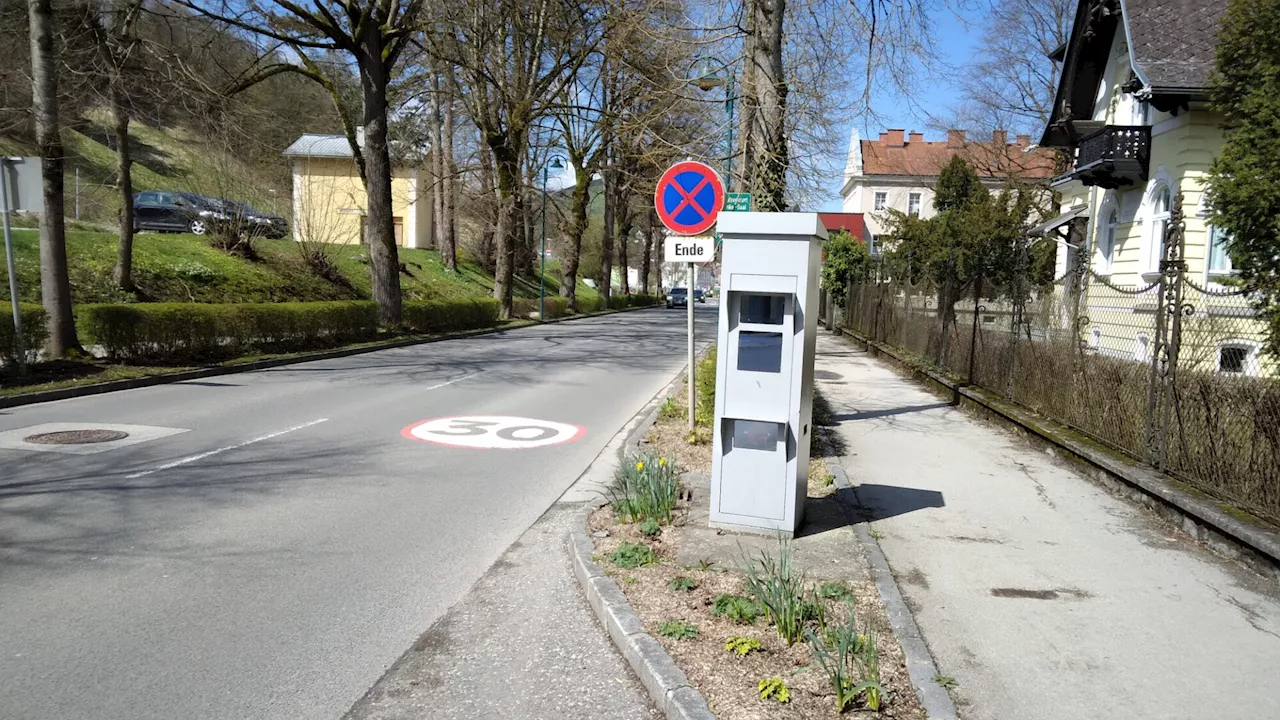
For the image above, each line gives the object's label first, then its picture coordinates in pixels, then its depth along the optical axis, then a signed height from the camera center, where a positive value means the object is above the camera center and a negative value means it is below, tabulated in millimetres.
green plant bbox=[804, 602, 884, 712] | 3307 -1645
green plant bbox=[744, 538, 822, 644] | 3924 -1592
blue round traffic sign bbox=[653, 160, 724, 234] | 7973 +849
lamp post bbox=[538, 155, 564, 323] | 33188 +4755
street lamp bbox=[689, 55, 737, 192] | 10445 +2638
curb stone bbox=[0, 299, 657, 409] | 10484 -1617
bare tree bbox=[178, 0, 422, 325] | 18969 +5422
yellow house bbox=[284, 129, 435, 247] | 42116 +5629
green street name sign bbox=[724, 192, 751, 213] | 9133 +930
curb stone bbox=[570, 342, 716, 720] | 3326 -1707
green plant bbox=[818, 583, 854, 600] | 4434 -1684
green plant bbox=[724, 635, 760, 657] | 3758 -1681
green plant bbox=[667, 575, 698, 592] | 4504 -1677
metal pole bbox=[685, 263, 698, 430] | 8334 -525
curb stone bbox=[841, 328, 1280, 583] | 5180 -1614
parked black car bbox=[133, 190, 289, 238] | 25672 +2072
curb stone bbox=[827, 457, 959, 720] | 3369 -1719
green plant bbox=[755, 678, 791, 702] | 3346 -1690
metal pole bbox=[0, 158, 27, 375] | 11267 -87
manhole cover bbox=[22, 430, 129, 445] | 8156 -1672
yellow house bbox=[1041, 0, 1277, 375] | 16391 +3610
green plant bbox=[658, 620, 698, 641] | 3920 -1692
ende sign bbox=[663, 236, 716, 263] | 8633 +363
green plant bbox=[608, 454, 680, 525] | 5816 -1533
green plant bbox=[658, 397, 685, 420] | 10423 -1672
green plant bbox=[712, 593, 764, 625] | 4125 -1665
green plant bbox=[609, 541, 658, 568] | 4910 -1678
